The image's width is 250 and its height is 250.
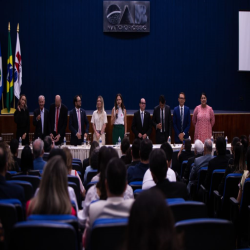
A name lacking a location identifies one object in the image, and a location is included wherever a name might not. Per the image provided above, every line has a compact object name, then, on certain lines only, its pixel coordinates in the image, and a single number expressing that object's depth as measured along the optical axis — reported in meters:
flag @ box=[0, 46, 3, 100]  10.90
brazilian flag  11.15
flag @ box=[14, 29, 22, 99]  11.23
